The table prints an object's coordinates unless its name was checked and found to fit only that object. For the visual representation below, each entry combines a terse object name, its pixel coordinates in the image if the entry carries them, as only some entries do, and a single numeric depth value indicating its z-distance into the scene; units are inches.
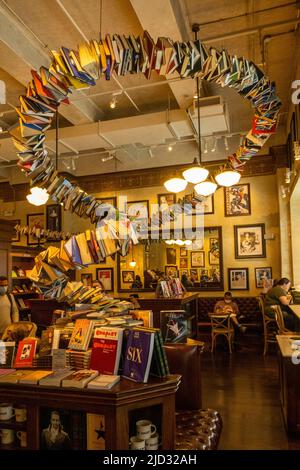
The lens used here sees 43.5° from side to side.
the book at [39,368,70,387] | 80.3
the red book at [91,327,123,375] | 86.0
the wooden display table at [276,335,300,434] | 149.3
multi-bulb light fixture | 180.9
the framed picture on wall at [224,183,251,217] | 396.5
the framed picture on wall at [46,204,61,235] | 458.0
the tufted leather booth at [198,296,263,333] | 375.2
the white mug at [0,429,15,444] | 87.0
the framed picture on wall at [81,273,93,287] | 437.6
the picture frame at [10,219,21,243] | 491.0
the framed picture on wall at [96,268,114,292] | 445.4
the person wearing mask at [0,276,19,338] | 262.5
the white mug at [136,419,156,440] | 81.5
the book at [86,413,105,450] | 80.0
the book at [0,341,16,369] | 98.3
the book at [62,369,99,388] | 78.4
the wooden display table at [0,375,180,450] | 75.5
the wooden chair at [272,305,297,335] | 247.1
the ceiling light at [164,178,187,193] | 234.4
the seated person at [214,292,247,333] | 338.6
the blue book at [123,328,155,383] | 81.8
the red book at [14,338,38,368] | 97.0
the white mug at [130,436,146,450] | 78.9
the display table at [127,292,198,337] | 265.4
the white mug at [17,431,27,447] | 84.9
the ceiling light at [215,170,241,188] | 171.2
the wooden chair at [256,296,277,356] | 307.6
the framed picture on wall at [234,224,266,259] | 389.7
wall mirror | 406.3
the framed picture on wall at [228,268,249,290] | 392.8
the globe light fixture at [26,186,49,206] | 273.2
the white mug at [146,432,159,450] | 81.1
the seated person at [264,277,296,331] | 283.0
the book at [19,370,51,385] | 82.0
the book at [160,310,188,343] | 129.0
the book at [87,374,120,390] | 76.9
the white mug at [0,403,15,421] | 86.5
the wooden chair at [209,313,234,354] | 314.5
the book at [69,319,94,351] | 92.6
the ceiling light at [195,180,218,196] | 203.6
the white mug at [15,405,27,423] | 85.7
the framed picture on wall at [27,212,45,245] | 470.9
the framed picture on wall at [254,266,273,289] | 384.2
